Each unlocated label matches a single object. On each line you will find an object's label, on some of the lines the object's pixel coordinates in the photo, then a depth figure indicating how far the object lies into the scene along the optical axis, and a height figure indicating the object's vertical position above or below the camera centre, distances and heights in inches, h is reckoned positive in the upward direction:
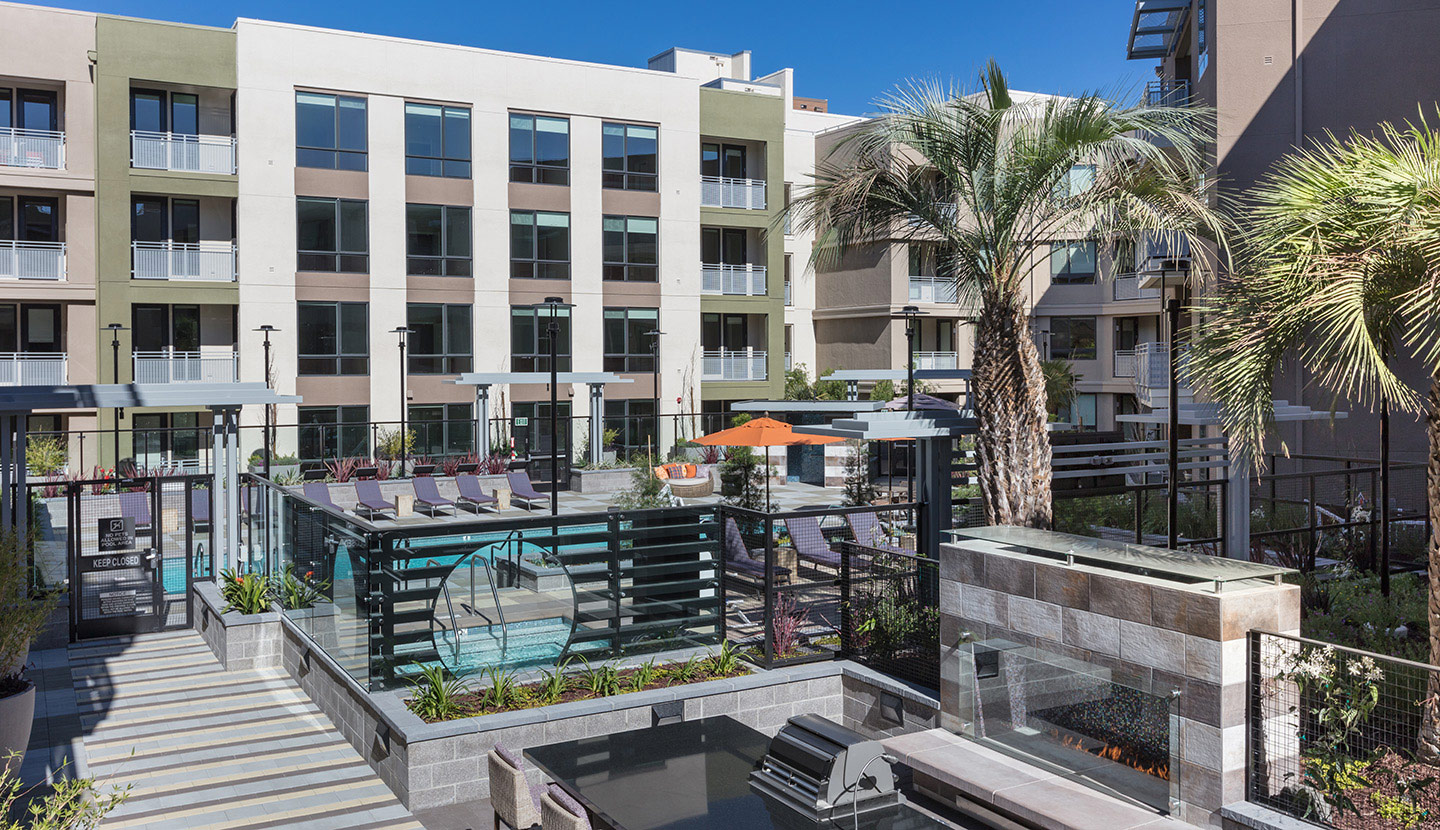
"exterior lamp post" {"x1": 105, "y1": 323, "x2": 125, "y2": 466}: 1071.0 +59.8
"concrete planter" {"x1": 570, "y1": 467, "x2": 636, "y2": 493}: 1133.7 -76.1
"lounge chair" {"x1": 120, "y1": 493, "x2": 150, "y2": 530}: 776.3 -69.7
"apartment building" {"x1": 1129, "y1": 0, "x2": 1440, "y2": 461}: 793.6 +241.7
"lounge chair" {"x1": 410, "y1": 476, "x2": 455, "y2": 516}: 970.9 -77.3
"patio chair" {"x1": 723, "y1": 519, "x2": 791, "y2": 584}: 521.0 -73.3
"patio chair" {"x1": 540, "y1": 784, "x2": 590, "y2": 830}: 217.8 -80.6
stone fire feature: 251.1 -55.4
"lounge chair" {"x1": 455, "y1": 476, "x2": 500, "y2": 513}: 987.9 -79.8
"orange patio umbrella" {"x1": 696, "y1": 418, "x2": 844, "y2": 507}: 698.8 -19.4
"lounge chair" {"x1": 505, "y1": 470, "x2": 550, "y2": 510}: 1021.2 -77.6
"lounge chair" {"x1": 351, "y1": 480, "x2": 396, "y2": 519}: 941.2 -79.5
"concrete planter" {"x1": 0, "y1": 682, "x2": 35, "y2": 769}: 293.6 -83.3
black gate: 497.7 -79.1
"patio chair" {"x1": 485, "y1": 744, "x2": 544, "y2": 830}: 255.4 -89.5
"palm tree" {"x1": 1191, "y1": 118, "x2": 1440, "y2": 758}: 245.6 +26.8
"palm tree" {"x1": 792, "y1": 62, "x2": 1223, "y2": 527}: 419.5 +83.4
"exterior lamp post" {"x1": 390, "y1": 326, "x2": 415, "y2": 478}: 1118.7 +76.6
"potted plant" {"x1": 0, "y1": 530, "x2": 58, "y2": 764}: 293.0 -65.1
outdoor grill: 215.3 -72.2
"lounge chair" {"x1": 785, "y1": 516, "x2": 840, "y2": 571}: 560.4 -72.5
